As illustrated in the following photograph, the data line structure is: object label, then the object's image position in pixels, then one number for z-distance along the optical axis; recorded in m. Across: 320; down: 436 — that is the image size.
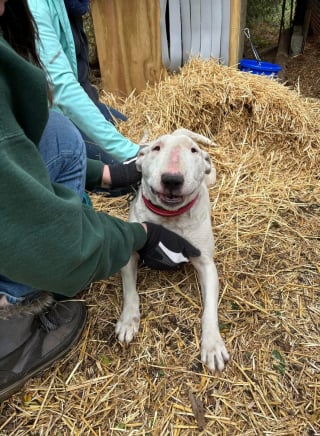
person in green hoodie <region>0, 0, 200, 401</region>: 0.97
